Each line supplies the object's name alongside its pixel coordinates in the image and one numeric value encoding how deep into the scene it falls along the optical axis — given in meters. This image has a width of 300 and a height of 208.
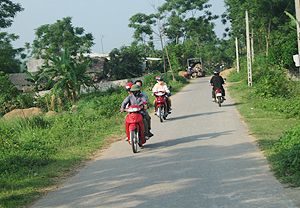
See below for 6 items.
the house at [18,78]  48.41
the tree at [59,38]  45.46
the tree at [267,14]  34.34
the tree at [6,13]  28.15
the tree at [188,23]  72.56
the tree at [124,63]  42.09
